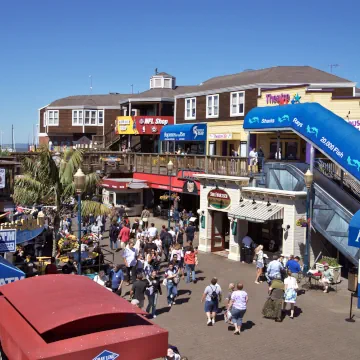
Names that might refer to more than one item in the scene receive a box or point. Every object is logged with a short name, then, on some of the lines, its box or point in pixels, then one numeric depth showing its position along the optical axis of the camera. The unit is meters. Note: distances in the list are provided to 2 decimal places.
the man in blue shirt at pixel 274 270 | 17.92
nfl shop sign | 42.78
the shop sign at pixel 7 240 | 14.56
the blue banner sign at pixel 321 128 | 19.47
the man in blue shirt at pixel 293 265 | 18.61
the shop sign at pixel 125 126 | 43.25
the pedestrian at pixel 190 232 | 24.88
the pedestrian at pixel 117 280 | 16.41
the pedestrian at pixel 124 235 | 24.67
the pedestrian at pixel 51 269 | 15.41
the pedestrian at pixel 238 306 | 14.11
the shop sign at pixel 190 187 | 31.48
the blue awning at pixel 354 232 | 16.55
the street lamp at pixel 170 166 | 27.93
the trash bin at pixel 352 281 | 18.00
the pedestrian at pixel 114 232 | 25.89
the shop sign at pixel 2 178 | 15.75
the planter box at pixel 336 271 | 19.47
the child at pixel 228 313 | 14.57
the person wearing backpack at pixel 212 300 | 14.86
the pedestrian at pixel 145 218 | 31.23
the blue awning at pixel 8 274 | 11.80
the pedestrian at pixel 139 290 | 14.87
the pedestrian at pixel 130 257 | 18.72
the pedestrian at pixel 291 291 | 15.64
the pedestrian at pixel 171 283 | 16.55
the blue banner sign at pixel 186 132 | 36.25
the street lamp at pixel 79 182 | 15.21
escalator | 19.81
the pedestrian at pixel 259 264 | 19.52
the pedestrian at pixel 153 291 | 15.23
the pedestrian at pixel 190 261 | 19.58
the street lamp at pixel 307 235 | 20.22
